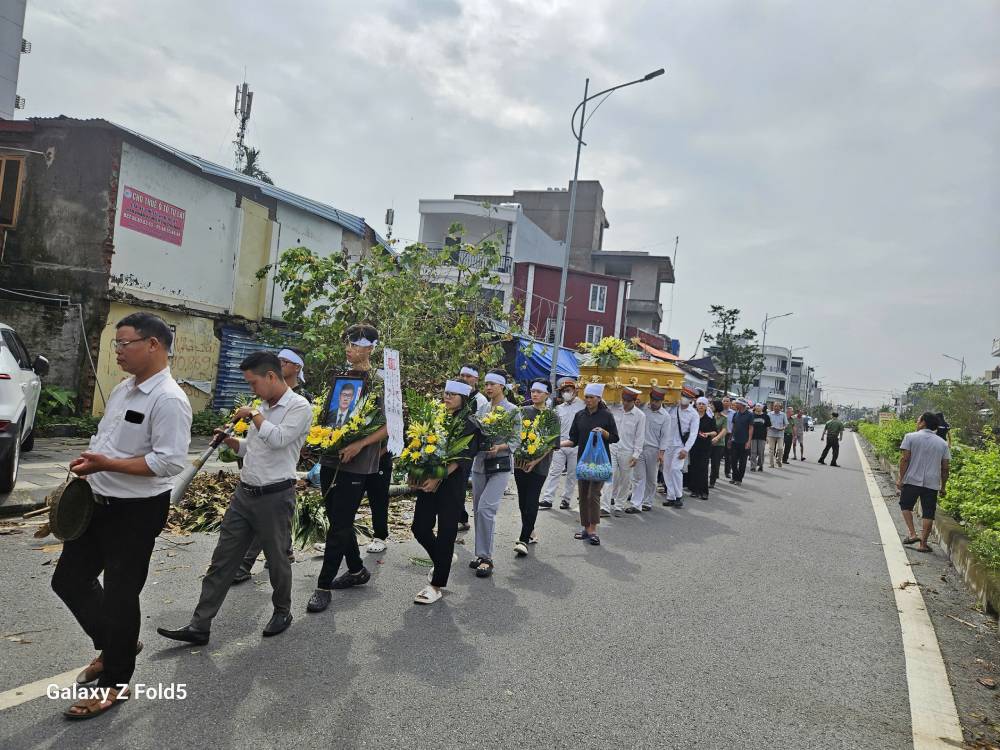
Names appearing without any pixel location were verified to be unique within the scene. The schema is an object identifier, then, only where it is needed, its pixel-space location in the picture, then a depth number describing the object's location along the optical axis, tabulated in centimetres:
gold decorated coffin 1213
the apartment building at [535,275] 3312
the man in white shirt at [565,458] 1027
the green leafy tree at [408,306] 1175
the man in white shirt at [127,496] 329
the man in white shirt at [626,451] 997
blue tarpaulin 2223
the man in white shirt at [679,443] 1136
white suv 658
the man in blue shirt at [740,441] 1550
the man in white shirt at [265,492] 413
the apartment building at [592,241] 4603
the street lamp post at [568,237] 1881
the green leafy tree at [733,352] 4738
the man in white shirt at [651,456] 1069
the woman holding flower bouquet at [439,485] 539
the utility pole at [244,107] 3688
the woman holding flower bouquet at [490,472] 618
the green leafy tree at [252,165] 3419
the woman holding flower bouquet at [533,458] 687
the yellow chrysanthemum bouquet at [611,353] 1205
